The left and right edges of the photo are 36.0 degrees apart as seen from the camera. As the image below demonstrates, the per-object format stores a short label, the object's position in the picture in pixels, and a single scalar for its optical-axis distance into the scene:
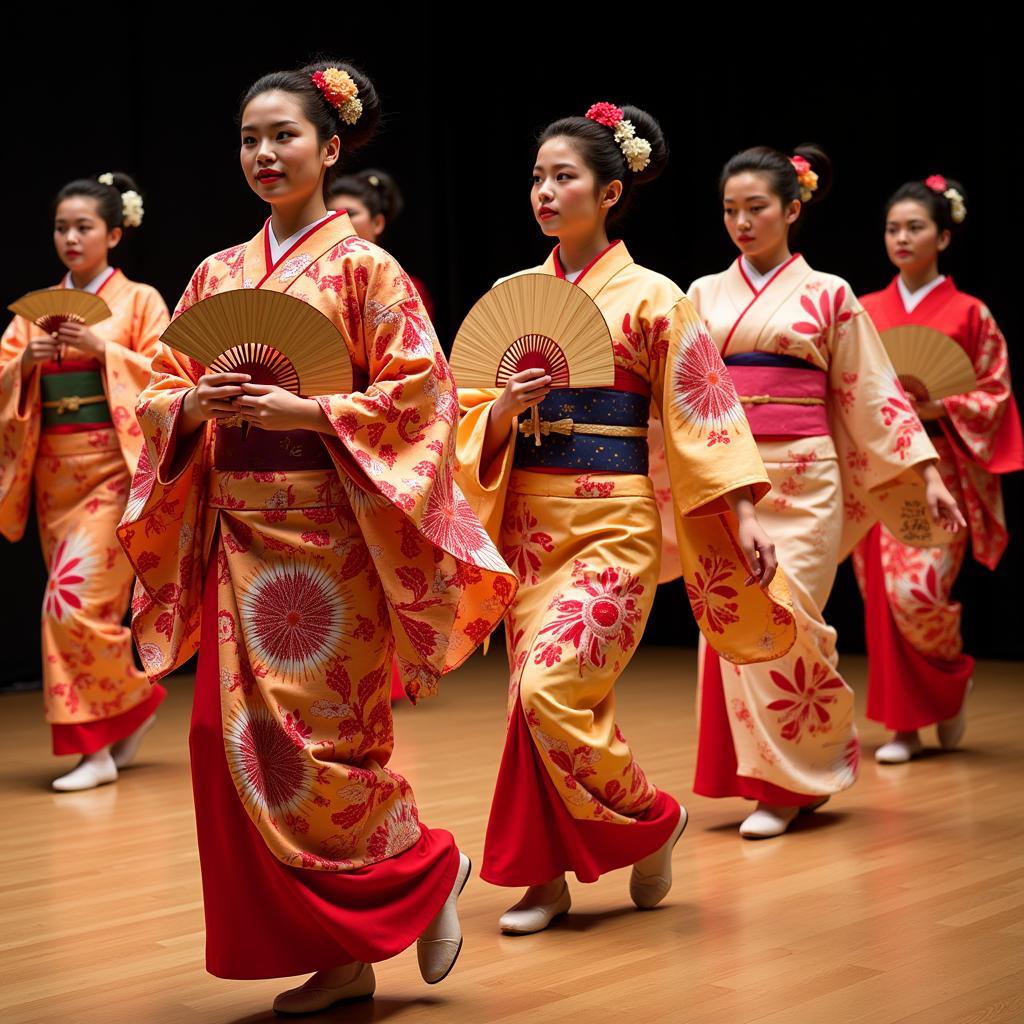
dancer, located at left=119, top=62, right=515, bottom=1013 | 2.42
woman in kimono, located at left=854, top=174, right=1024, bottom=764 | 5.03
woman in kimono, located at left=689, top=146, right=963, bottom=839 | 3.95
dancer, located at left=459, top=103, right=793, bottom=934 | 3.00
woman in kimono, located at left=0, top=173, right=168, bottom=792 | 4.66
